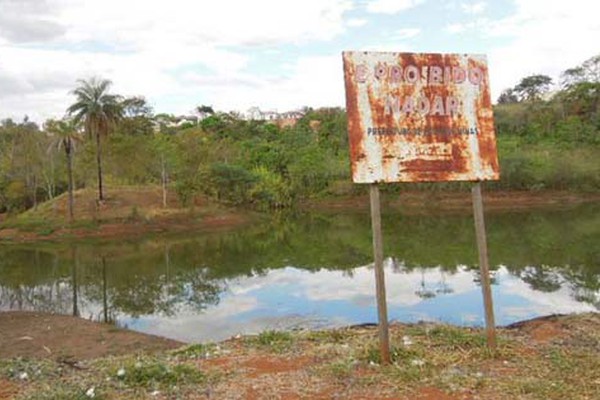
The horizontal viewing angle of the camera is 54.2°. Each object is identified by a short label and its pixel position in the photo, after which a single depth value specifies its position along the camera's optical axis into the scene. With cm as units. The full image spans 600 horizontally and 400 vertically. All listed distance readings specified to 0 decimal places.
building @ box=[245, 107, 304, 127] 9930
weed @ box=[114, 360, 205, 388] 634
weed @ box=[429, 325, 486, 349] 718
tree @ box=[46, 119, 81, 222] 3712
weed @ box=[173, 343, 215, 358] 767
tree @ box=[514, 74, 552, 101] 8525
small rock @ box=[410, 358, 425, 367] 641
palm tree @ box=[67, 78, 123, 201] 3844
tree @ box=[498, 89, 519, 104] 9106
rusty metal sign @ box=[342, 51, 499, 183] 669
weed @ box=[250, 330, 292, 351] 785
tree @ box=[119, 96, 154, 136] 4518
